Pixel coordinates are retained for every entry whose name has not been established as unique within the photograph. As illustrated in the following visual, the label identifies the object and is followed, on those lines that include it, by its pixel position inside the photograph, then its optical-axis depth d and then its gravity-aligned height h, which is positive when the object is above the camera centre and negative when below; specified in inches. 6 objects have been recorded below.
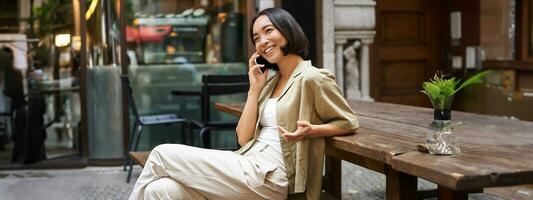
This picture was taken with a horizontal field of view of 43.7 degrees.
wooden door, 305.0 +5.1
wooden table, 84.0 -14.1
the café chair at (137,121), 241.6 -21.4
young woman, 117.3 -16.8
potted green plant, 97.3 -9.0
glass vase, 97.0 -12.1
